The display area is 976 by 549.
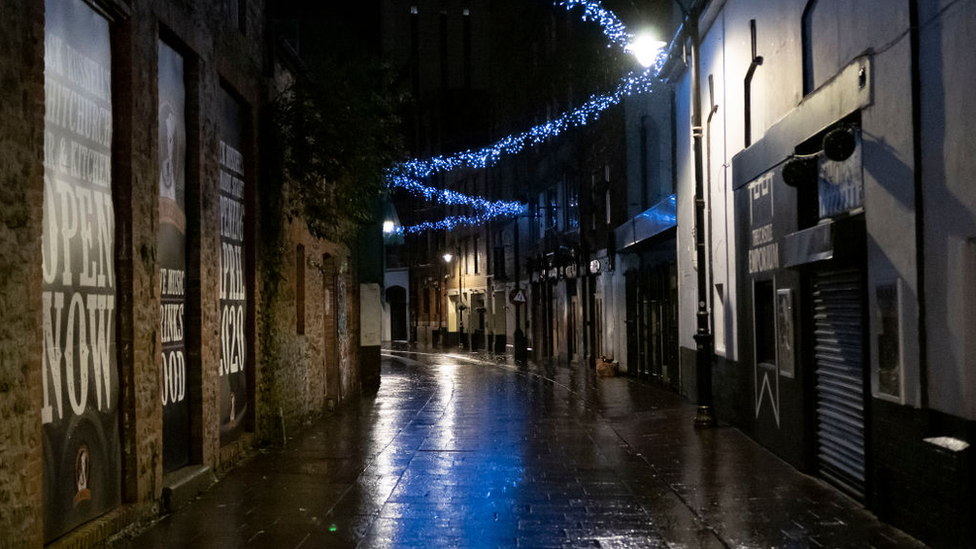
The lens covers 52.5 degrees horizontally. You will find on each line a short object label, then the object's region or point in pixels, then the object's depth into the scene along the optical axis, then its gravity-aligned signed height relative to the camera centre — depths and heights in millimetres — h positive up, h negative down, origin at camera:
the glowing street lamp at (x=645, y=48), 14199 +3688
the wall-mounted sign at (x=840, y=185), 8828 +1061
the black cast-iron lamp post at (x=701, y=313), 14172 -171
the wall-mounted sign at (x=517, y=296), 34656 +329
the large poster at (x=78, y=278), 6629 +273
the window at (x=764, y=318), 12305 -234
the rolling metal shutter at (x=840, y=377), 8914 -756
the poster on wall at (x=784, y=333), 10883 -372
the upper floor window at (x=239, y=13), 11816 +3653
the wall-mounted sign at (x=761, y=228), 11594 +873
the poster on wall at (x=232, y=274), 11273 +450
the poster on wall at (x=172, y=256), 9281 +556
